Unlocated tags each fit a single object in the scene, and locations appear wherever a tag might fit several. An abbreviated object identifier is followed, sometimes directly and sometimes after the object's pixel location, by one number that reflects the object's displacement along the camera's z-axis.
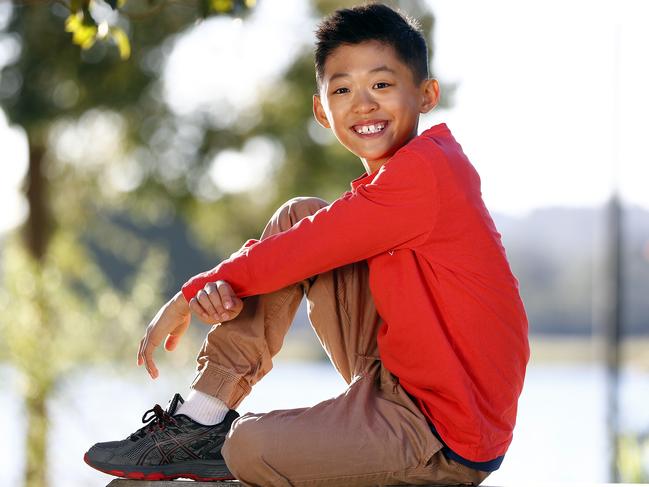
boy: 3.73
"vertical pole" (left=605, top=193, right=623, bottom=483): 14.86
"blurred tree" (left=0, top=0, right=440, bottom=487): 13.94
